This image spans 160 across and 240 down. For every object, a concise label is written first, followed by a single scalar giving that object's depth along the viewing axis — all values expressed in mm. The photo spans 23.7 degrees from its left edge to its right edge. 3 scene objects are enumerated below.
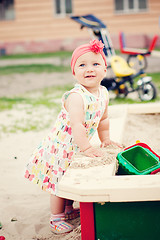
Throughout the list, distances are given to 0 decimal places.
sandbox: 1710
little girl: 2230
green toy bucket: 2051
